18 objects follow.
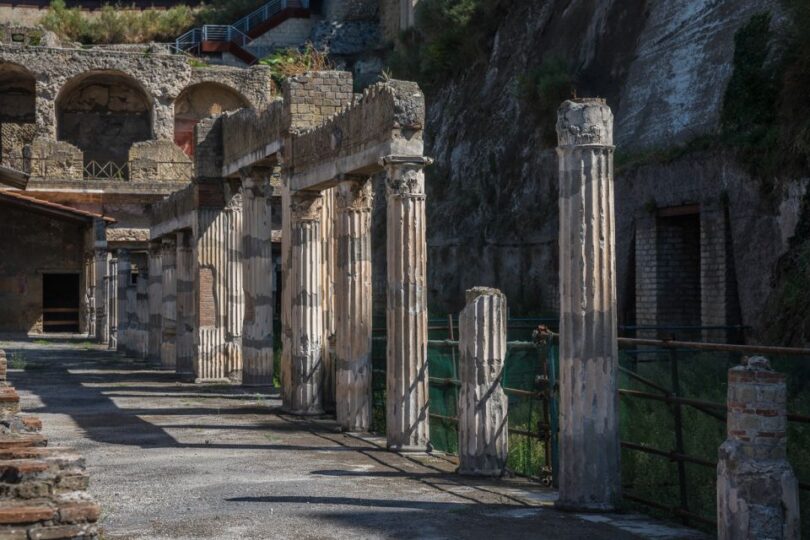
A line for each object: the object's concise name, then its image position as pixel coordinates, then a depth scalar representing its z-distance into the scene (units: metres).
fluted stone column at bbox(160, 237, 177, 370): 22.45
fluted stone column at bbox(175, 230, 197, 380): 20.42
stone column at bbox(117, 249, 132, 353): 28.30
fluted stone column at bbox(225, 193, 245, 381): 18.92
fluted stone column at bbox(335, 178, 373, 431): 12.44
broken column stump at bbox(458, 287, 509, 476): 9.43
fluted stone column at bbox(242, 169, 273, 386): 17.20
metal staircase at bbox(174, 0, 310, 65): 50.78
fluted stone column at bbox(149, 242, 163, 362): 24.08
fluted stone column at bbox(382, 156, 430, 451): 11.05
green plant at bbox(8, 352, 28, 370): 21.81
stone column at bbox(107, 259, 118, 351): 29.66
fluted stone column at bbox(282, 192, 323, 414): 14.20
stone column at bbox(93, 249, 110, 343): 31.03
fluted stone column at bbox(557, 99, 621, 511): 7.73
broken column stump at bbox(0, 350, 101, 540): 5.68
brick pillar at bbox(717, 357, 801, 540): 5.86
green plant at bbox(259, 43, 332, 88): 44.19
